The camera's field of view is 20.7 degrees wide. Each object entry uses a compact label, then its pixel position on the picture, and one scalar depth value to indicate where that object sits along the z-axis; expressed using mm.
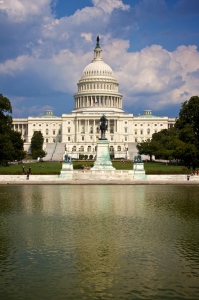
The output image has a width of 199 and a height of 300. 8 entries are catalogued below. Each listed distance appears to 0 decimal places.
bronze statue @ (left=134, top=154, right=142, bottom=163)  55425
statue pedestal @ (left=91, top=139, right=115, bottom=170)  58812
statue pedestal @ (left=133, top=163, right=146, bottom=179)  53438
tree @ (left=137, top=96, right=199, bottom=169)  67500
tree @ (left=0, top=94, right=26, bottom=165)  69938
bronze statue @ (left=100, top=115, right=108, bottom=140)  62281
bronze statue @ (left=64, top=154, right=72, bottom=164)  55656
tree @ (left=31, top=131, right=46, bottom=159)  150000
